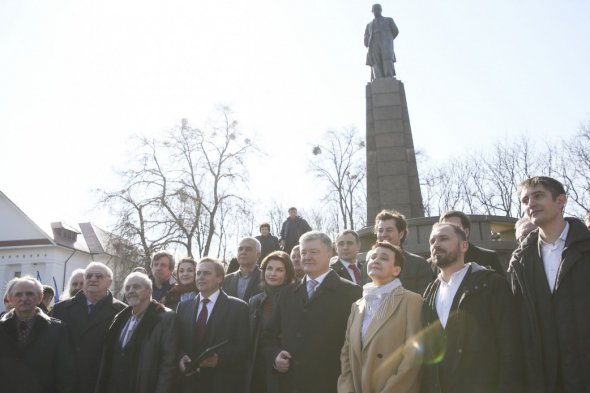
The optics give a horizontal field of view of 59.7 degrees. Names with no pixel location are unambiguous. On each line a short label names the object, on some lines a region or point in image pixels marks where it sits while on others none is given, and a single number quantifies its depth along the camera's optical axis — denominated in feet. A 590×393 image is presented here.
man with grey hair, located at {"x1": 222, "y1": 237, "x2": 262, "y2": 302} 19.66
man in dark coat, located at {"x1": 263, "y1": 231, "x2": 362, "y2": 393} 13.83
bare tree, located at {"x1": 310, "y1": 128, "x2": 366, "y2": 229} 103.86
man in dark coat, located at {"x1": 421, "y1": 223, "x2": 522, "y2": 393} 10.77
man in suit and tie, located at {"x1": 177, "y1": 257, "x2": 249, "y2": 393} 15.33
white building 122.42
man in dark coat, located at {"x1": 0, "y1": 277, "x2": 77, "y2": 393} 14.47
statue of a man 47.37
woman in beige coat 11.73
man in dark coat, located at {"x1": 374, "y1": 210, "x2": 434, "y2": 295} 16.14
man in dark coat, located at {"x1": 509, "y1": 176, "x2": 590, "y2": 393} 10.29
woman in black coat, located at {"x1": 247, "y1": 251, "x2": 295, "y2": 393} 16.19
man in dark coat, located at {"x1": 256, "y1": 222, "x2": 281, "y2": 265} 35.32
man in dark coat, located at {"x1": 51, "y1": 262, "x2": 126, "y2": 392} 16.07
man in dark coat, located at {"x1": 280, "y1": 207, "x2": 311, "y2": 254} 39.96
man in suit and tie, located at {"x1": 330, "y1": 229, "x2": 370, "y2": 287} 19.44
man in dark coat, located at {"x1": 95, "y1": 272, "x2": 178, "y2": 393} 14.99
